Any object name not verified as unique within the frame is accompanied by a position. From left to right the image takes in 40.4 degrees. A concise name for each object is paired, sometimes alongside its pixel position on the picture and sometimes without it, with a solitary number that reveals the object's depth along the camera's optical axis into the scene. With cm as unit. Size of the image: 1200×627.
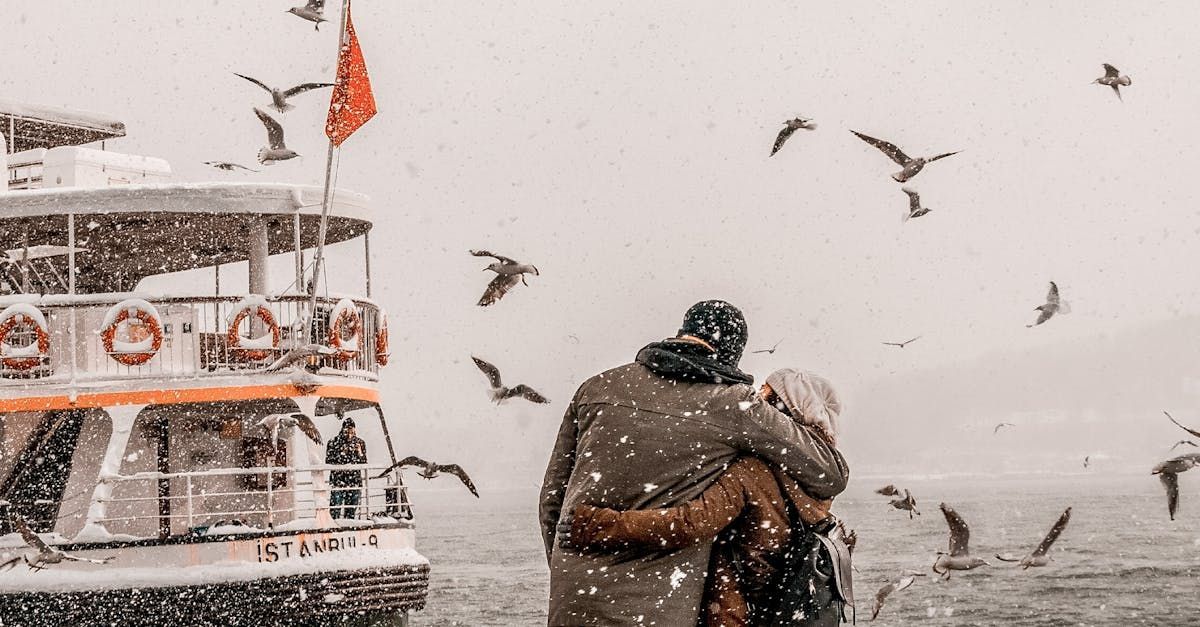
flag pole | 1777
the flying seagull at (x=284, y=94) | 1825
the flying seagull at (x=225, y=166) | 2220
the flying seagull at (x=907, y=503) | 1479
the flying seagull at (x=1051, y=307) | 1620
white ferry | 1652
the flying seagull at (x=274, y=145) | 1934
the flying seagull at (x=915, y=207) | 1570
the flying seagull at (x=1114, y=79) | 1556
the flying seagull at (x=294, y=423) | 1721
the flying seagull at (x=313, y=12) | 1748
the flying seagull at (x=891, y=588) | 1219
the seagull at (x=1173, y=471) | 1250
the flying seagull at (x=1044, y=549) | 1087
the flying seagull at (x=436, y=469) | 1539
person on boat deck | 1930
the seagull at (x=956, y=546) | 1038
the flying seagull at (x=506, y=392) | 1570
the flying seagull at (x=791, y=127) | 1503
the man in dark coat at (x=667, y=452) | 507
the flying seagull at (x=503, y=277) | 1402
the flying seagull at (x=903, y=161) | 1421
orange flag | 1891
